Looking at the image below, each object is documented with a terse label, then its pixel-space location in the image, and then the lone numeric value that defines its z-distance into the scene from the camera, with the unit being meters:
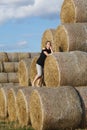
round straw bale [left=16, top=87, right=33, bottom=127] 10.23
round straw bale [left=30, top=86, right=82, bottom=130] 8.72
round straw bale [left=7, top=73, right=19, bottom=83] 17.31
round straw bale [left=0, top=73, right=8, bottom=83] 17.19
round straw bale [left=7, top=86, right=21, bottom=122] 11.48
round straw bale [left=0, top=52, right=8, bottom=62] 18.05
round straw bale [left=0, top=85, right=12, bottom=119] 12.59
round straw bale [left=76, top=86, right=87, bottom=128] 9.15
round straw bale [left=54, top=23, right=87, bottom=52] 10.91
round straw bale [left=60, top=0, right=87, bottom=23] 11.33
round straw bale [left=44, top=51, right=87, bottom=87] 9.67
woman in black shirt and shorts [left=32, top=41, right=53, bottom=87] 11.60
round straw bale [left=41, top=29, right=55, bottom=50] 12.97
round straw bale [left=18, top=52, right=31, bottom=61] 18.69
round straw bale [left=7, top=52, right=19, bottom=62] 18.42
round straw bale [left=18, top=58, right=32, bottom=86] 13.02
